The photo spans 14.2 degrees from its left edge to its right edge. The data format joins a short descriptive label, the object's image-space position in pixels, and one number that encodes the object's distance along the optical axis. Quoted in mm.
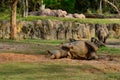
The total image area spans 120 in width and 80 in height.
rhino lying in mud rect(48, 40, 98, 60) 20391
